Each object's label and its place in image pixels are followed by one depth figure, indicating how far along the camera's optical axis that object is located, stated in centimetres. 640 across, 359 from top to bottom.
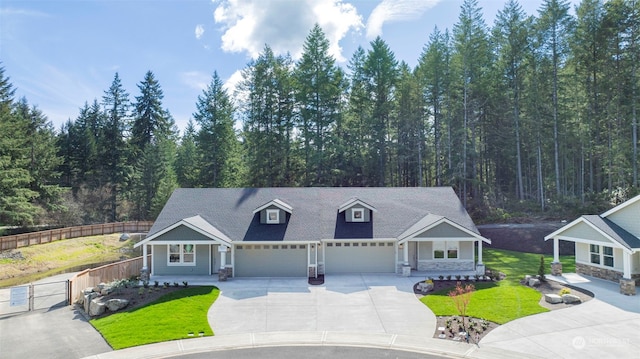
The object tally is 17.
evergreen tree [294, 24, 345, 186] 3903
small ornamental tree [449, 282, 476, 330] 1349
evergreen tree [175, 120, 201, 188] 4184
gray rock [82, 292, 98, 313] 1603
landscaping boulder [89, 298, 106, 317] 1534
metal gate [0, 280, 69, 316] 1647
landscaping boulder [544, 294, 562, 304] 1586
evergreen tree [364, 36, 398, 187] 4009
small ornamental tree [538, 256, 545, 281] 1912
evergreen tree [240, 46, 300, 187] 3953
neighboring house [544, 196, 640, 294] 1789
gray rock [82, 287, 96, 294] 1671
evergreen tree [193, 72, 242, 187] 4041
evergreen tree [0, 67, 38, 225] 3009
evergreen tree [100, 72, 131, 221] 4431
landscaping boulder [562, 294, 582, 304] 1577
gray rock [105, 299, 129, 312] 1570
